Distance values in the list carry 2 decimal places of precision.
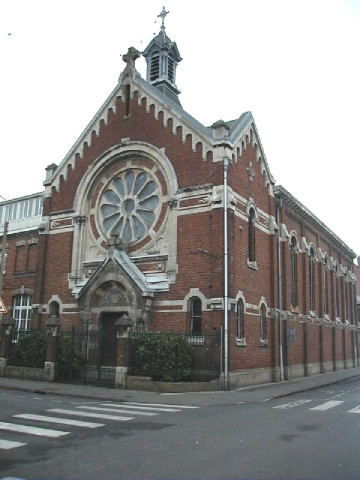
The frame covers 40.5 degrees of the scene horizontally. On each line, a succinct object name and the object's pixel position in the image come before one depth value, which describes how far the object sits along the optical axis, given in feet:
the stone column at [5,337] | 72.38
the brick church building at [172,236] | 65.36
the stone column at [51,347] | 65.21
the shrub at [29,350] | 69.72
